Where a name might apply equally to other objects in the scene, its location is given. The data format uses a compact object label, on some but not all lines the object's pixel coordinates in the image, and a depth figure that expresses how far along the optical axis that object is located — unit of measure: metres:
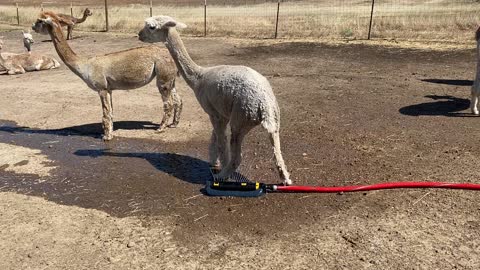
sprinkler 5.87
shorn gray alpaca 5.53
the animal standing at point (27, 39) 17.02
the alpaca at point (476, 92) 8.73
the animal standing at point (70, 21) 18.94
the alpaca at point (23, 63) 14.39
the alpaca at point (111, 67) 8.27
